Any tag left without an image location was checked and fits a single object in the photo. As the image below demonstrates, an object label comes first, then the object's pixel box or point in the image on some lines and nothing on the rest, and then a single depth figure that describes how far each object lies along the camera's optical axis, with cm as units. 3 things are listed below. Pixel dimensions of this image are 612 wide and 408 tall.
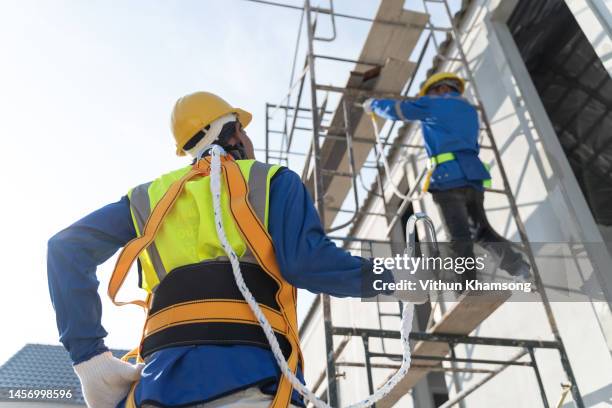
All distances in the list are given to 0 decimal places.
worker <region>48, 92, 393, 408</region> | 158
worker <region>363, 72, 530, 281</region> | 464
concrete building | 438
